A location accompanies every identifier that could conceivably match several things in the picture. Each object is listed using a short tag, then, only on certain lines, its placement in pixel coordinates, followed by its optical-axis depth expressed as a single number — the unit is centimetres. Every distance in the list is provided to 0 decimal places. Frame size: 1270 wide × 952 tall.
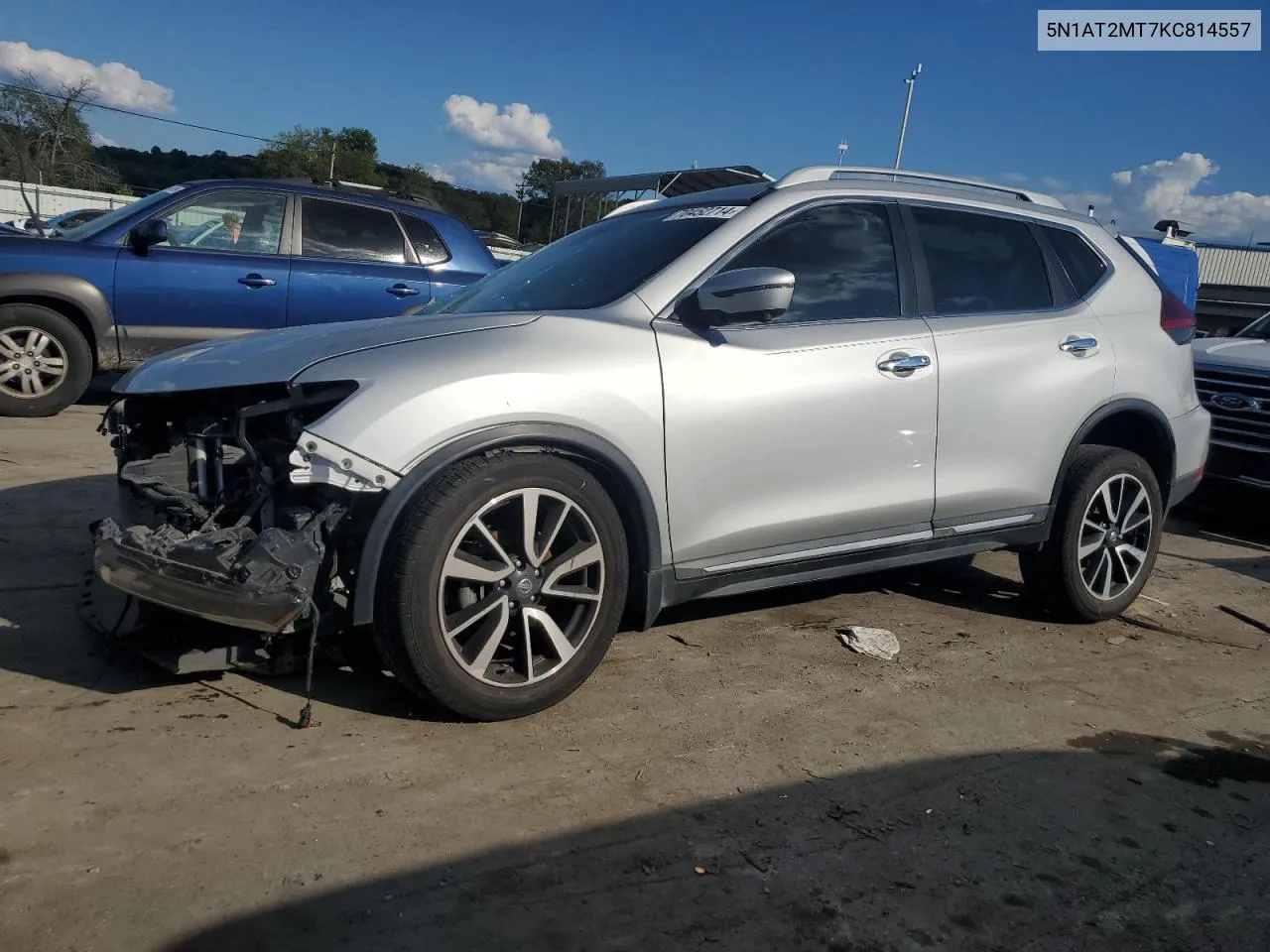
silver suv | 288
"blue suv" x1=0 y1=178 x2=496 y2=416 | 722
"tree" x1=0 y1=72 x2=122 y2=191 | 4595
